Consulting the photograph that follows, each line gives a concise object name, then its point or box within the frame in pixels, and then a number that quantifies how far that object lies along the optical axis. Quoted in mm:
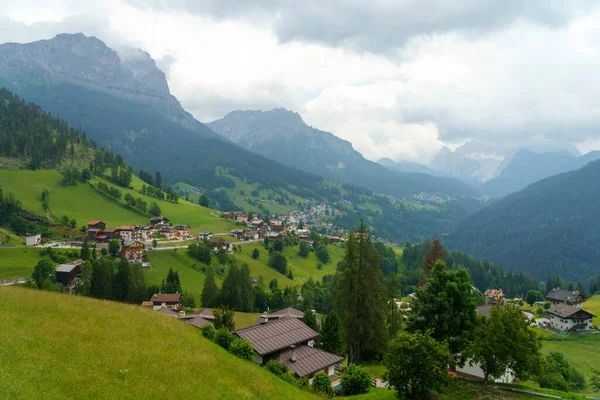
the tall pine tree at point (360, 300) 47281
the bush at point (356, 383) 29891
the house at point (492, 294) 133500
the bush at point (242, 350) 30078
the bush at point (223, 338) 31219
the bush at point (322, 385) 28906
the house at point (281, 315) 65250
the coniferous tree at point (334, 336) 46094
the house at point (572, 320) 87438
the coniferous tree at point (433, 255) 91812
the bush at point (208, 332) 32375
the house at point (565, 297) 111769
